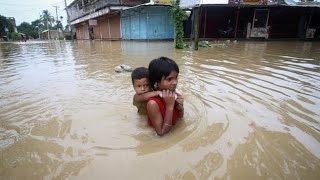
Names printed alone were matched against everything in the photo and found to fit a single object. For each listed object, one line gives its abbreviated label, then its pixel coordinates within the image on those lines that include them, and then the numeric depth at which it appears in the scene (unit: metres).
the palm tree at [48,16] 59.47
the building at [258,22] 14.52
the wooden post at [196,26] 8.29
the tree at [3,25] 34.80
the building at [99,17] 18.65
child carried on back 1.99
